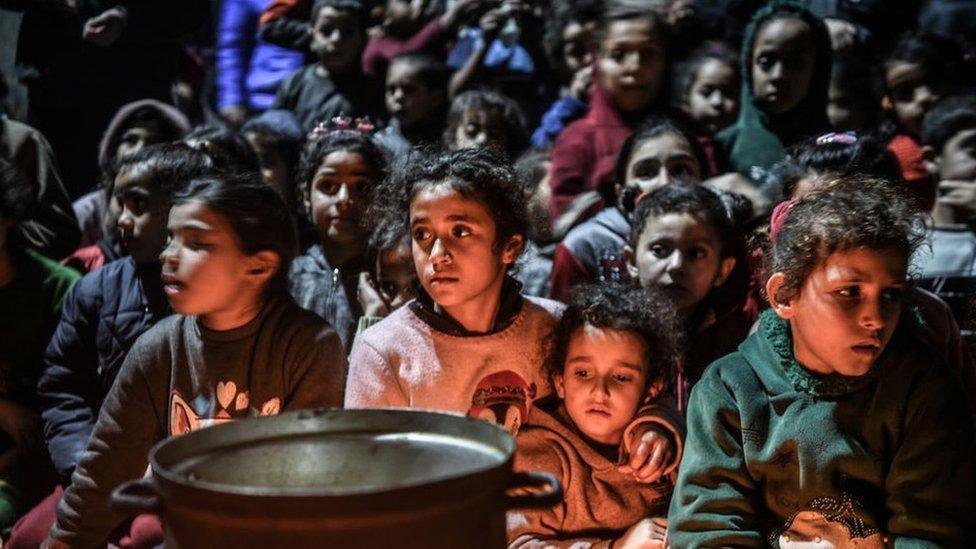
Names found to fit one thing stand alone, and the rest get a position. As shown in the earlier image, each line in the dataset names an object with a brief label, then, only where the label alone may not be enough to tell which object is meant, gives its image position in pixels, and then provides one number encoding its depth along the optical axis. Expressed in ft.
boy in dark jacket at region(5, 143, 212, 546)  10.74
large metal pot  4.17
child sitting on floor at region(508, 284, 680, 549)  8.57
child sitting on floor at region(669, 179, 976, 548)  7.18
